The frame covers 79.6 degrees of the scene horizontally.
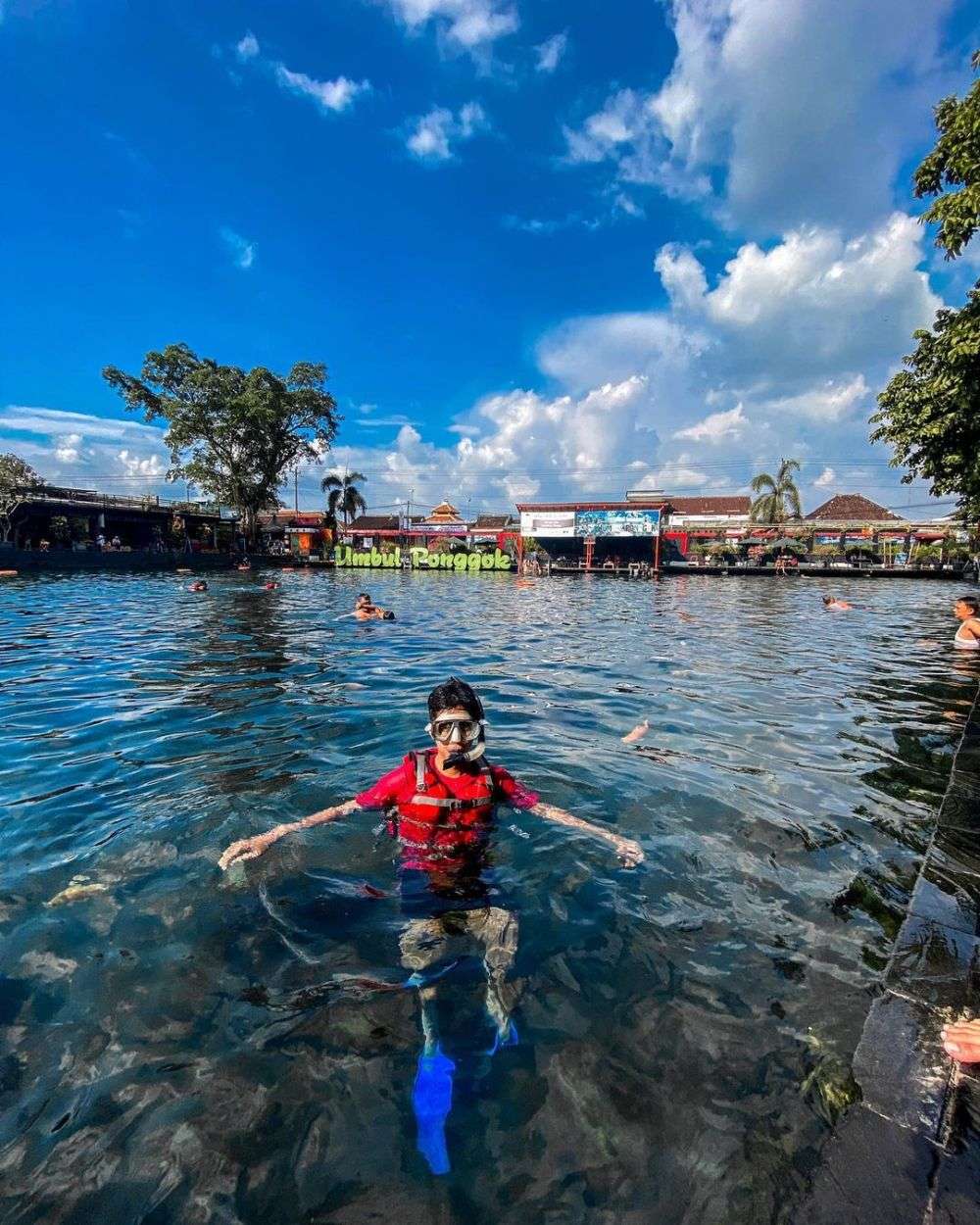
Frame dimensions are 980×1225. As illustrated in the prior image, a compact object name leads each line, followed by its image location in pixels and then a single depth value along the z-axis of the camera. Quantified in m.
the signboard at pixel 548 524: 52.34
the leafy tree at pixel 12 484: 35.16
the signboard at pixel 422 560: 54.03
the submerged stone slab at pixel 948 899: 3.11
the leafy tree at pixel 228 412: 43.44
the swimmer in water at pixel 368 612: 16.58
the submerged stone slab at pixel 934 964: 2.59
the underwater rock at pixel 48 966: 2.90
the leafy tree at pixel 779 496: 58.09
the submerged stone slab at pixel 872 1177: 1.75
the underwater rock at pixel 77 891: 3.49
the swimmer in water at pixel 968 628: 12.09
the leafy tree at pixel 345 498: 69.31
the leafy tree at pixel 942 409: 12.06
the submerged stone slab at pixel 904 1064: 2.06
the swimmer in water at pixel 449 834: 3.10
